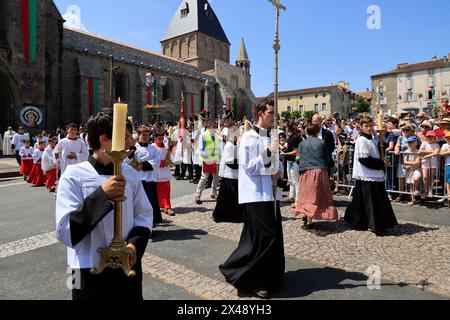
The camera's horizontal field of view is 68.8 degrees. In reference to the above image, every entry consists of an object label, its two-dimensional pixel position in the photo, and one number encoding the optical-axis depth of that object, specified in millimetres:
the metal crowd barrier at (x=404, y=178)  7680
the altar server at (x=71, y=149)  8508
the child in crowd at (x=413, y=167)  7695
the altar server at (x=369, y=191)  5590
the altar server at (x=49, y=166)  10961
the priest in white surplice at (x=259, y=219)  3496
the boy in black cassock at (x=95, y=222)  1752
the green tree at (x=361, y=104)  71462
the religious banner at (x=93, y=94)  32719
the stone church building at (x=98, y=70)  22812
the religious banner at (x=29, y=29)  23109
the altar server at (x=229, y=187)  6539
